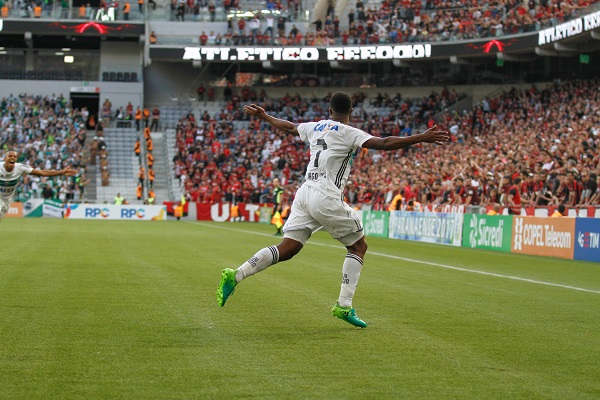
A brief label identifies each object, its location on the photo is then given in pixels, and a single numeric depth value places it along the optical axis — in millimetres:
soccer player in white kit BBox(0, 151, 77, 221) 31906
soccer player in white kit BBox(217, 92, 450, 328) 16424
